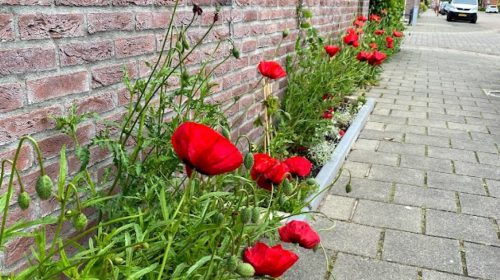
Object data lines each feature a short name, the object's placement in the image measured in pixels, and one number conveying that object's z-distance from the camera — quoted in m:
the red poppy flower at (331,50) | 3.81
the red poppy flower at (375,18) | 7.18
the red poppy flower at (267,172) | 1.60
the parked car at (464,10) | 25.64
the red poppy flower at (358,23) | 5.63
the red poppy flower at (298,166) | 1.81
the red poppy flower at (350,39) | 4.28
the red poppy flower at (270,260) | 1.23
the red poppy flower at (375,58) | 3.98
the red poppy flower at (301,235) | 1.52
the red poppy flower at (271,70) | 2.43
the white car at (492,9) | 42.12
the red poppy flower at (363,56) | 4.00
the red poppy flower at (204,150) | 1.00
